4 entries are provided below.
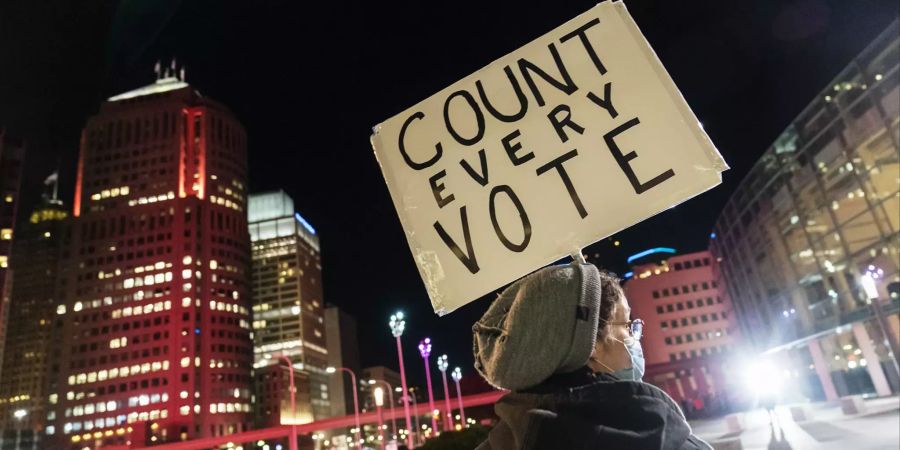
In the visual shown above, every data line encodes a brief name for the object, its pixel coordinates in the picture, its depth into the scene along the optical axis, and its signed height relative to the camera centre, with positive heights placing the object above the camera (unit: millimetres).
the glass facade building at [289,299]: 143875 +31930
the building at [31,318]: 132000 +34607
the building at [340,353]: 159125 +18110
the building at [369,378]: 168125 +9680
